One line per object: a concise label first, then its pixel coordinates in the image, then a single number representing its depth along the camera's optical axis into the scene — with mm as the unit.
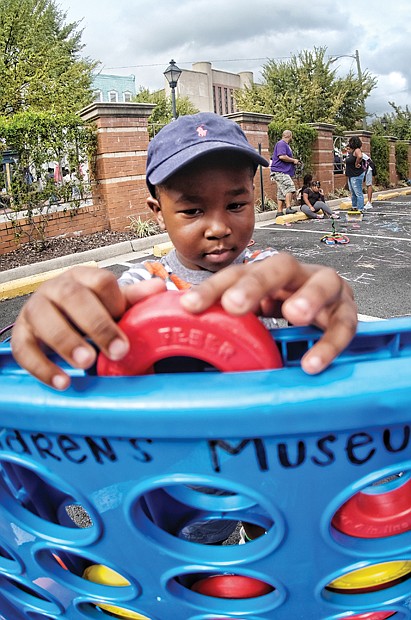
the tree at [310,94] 24141
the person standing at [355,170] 11039
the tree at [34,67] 15334
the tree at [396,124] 26545
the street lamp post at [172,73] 11789
